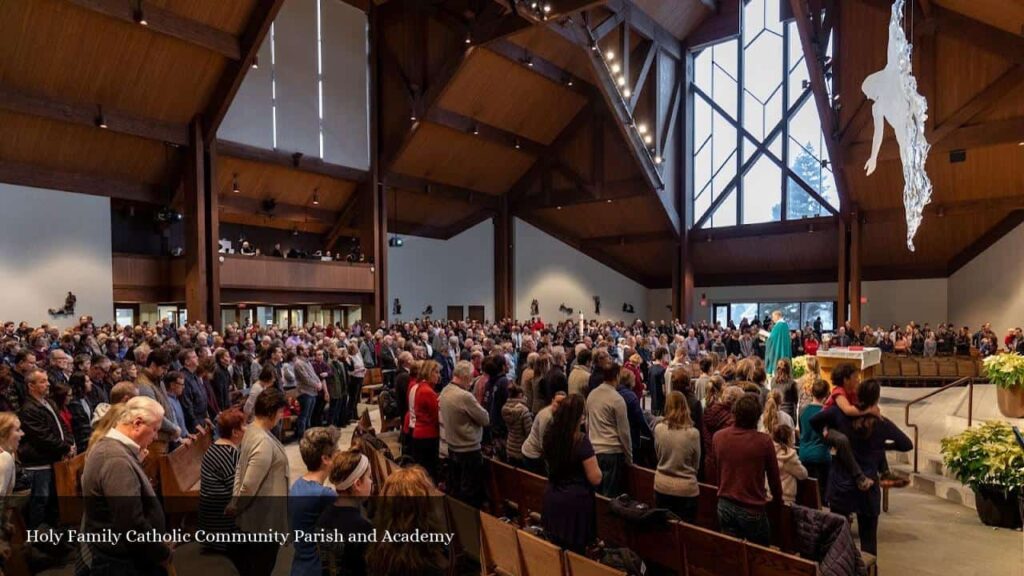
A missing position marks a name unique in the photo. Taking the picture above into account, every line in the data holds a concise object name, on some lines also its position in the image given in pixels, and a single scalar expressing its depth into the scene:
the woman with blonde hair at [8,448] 2.88
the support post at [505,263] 20.86
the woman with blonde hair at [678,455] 3.29
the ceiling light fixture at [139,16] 10.16
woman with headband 2.21
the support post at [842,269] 16.27
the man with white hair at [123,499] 2.19
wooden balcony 14.21
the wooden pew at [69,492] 3.64
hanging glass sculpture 6.65
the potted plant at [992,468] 4.58
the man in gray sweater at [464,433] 4.15
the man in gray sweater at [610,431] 3.81
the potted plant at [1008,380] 5.94
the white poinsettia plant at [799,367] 8.26
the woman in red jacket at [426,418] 4.57
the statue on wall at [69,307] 12.03
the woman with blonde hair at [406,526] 1.89
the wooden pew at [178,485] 3.88
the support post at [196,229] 12.88
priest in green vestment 8.45
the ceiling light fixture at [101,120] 11.41
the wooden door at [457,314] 20.31
